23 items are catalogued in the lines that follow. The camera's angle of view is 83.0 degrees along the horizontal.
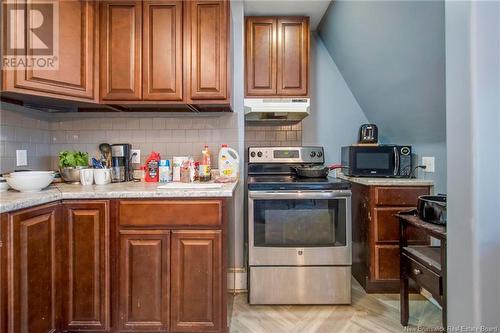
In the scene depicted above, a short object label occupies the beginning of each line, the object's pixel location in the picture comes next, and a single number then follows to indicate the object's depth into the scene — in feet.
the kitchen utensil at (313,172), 7.57
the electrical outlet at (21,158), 6.04
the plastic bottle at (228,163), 7.11
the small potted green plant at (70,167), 6.26
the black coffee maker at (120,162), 6.67
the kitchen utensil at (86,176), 6.13
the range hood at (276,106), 7.65
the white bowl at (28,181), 4.86
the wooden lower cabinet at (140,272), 5.05
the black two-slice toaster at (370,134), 8.45
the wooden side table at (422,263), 4.47
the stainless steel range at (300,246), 6.51
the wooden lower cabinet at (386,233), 6.98
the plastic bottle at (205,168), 6.89
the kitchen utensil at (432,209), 4.69
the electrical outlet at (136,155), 7.31
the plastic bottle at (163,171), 6.92
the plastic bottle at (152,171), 6.94
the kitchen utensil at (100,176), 6.16
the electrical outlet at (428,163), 7.15
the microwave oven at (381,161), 7.71
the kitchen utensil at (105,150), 7.17
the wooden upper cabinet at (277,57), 8.09
